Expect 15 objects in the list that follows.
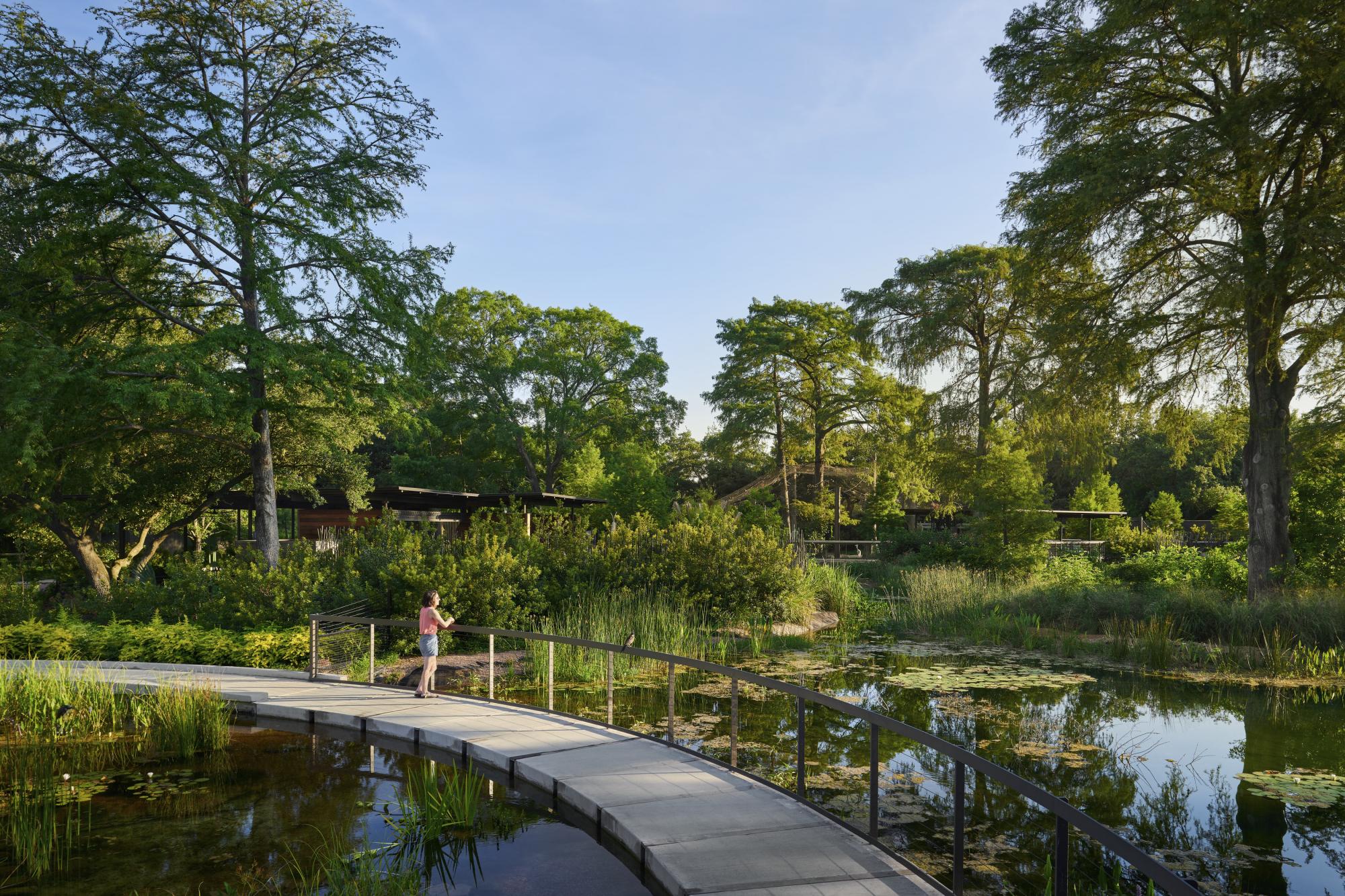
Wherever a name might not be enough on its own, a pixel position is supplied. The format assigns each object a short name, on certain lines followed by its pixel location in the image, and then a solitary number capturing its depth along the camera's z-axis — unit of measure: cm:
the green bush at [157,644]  1235
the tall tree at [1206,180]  1541
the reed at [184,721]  801
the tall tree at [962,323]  3203
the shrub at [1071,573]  2133
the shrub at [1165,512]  3725
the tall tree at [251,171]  1669
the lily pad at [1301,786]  716
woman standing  961
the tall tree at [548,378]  4822
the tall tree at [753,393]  4031
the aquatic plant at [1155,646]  1323
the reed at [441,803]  592
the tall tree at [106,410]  1534
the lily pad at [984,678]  1166
